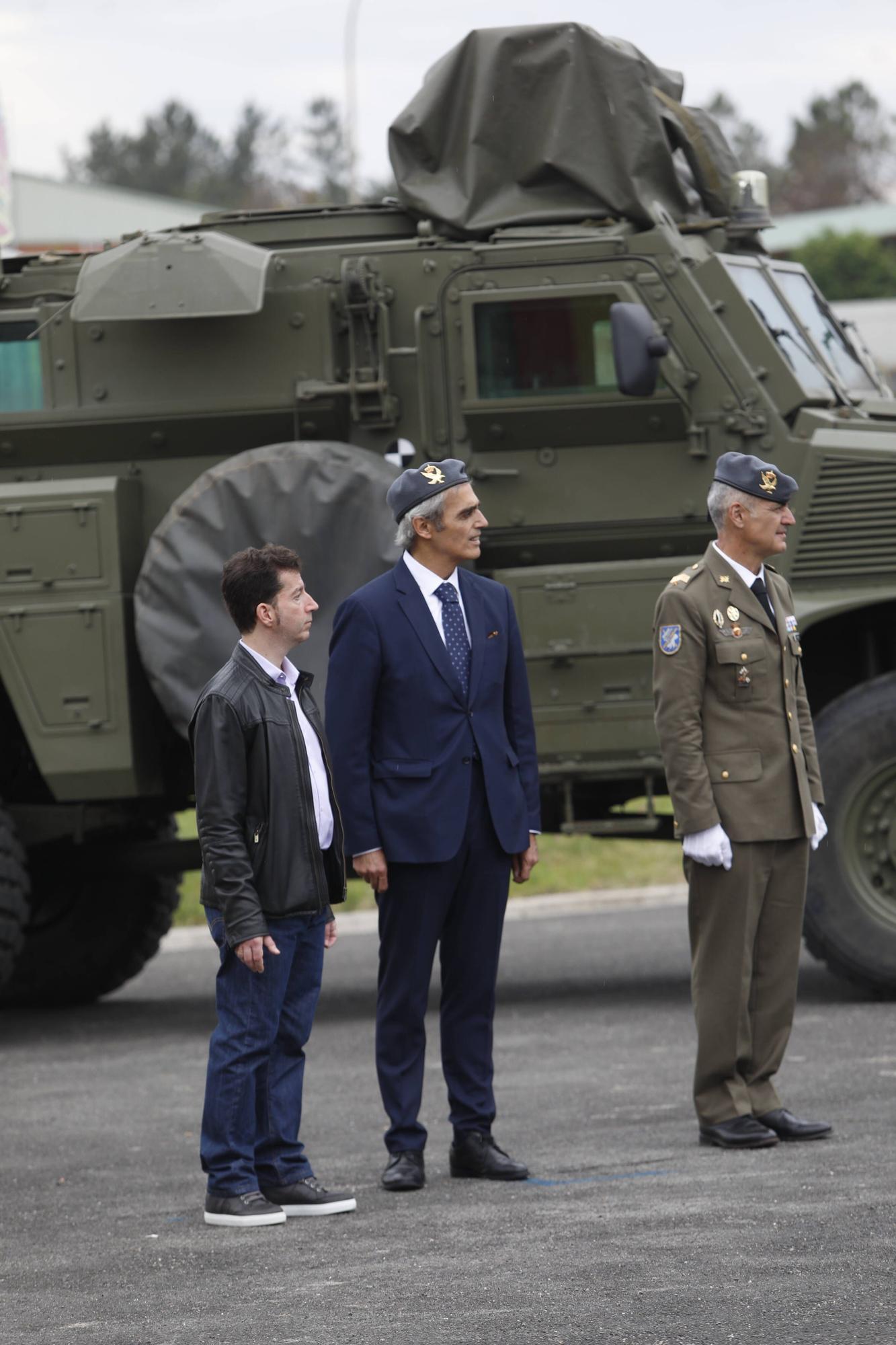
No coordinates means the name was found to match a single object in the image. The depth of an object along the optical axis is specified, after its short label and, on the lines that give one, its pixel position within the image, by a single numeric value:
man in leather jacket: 11.31
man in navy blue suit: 12.06
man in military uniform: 12.64
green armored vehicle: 17.11
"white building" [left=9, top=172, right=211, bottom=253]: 85.04
